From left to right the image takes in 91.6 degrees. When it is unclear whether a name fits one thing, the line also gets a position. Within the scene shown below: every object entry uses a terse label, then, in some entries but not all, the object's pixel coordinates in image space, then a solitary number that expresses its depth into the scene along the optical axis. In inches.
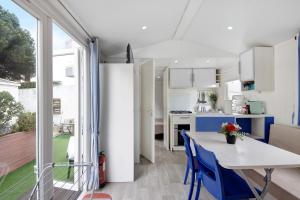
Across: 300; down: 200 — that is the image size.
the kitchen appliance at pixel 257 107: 103.4
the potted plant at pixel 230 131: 65.7
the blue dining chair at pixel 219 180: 48.6
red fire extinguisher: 82.0
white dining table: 46.9
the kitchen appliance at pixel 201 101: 160.6
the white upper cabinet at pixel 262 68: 96.8
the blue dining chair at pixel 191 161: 67.4
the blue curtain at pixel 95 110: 78.4
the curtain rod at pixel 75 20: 54.2
